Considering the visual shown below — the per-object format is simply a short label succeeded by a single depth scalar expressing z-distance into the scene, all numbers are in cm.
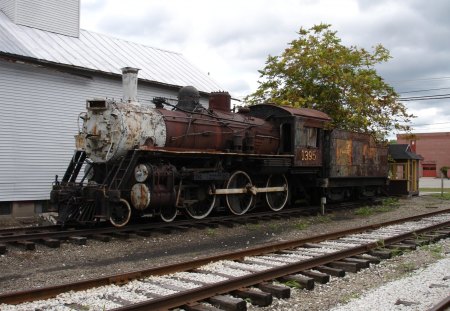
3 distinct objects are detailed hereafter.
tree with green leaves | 1923
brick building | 7325
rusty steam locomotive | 1016
